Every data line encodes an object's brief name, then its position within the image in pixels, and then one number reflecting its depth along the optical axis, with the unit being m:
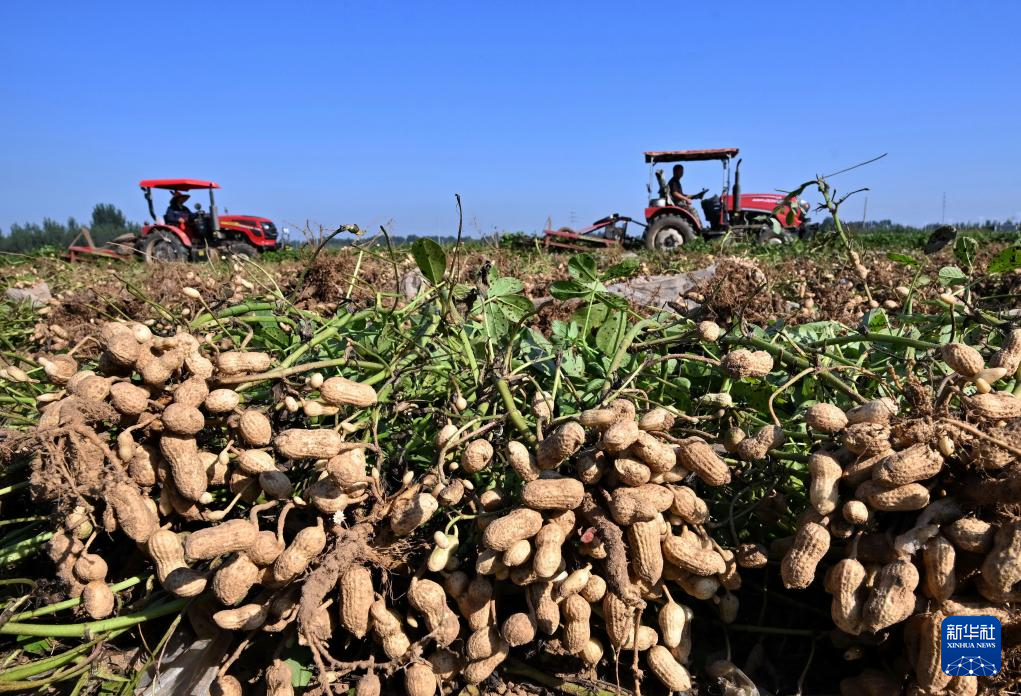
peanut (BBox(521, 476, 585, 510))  0.42
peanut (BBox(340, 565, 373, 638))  0.44
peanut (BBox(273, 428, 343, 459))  0.43
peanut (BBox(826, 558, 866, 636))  0.41
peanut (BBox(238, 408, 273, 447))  0.46
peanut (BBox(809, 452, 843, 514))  0.42
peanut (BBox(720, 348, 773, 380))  0.51
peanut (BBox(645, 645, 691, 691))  0.46
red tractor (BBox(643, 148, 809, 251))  10.92
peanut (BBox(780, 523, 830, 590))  0.41
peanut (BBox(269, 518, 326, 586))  0.43
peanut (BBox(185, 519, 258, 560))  0.42
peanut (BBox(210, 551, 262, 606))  0.43
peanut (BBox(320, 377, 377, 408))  0.47
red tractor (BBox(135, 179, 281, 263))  11.02
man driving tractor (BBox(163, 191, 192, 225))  11.99
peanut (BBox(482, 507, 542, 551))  0.41
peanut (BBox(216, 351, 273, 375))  0.48
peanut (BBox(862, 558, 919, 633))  0.39
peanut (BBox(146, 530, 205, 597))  0.45
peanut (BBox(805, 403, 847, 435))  0.43
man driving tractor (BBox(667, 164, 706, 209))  11.72
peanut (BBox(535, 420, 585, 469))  0.42
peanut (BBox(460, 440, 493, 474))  0.46
